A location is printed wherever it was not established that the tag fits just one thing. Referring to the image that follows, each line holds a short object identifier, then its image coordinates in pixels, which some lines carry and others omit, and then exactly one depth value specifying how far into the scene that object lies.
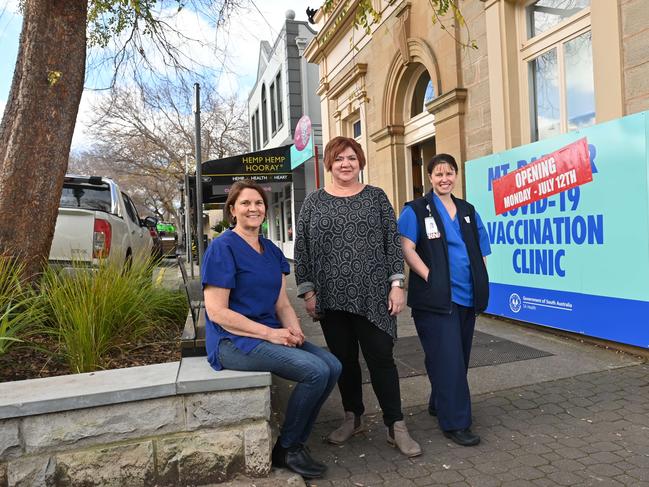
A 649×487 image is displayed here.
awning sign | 16.58
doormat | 4.89
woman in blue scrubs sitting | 2.83
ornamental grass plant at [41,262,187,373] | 3.42
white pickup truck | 5.91
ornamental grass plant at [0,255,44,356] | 3.25
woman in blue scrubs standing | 3.29
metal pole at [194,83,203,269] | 6.46
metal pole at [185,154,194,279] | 11.16
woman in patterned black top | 3.12
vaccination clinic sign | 4.64
